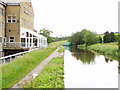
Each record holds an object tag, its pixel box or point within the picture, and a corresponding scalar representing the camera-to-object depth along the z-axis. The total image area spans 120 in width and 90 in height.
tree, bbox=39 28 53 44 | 40.09
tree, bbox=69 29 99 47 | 47.37
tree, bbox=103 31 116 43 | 47.35
